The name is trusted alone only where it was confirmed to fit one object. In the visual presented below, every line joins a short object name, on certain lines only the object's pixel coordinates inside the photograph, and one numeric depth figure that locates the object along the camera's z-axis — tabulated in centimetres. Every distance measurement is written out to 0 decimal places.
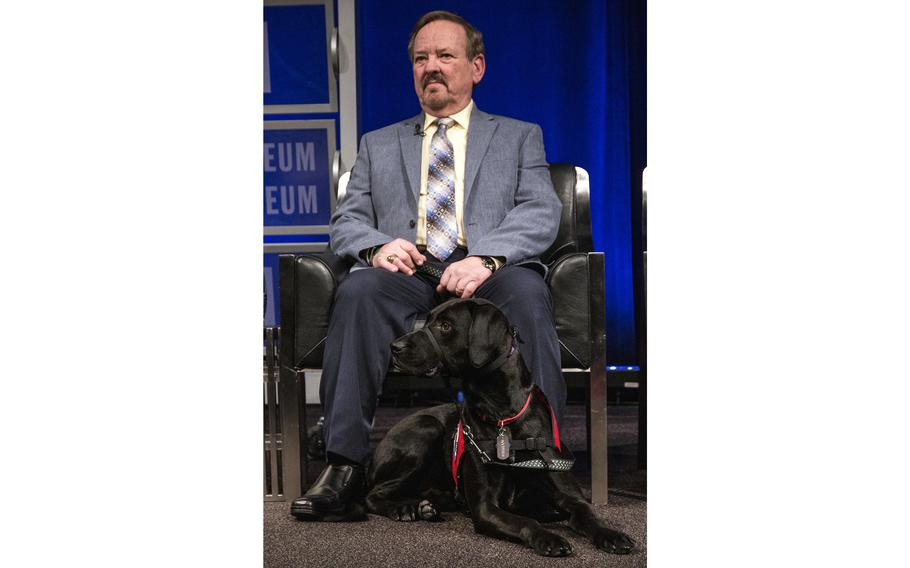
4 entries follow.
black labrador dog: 170
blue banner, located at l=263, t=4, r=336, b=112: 423
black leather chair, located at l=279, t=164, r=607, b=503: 204
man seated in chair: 192
